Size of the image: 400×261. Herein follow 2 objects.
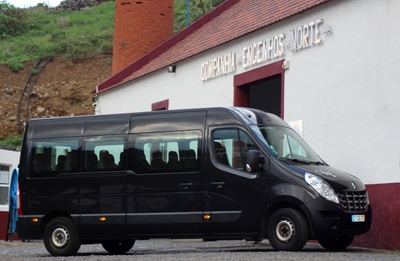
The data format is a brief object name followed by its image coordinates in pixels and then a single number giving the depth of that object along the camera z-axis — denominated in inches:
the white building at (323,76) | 597.3
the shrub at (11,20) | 2420.0
